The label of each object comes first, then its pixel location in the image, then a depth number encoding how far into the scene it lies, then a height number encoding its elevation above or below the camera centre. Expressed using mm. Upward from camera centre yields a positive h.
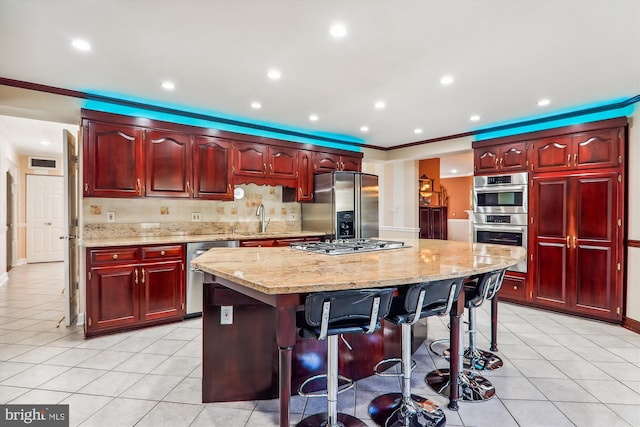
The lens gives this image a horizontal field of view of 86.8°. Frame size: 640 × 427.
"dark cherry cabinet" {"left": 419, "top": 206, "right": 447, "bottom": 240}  8625 -288
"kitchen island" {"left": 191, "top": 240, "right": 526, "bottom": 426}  1555 -323
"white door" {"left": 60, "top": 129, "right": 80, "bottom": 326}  3422 -146
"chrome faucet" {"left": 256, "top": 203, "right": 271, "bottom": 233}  4961 -108
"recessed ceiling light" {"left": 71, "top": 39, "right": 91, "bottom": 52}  2381 +1193
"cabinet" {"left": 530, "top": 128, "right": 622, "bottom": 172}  3709 +701
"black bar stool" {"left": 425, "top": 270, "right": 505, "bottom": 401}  2270 -1200
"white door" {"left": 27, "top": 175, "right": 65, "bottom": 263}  7617 -170
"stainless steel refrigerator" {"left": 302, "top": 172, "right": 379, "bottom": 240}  4961 +61
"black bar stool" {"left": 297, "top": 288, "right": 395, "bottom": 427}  1541 -503
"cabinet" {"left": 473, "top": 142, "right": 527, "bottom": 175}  4402 +718
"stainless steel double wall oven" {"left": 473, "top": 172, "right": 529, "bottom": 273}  4379 +14
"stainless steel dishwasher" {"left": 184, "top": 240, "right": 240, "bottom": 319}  3729 -799
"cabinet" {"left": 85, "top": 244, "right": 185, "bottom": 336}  3227 -769
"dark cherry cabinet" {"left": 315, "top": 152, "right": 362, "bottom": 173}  5254 +778
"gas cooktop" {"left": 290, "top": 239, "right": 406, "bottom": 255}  2611 -300
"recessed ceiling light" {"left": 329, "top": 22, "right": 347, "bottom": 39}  2182 +1194
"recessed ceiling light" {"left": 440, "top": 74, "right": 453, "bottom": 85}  2998 +1185
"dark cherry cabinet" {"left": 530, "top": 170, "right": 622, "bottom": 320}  3713 -378
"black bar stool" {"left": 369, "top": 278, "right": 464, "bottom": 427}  1823 -598
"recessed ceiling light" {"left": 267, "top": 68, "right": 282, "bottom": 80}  2906 +1200
